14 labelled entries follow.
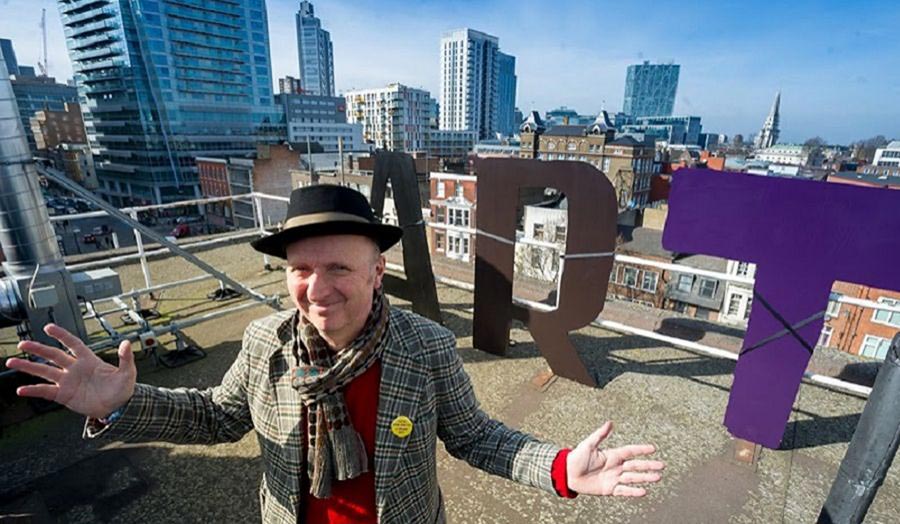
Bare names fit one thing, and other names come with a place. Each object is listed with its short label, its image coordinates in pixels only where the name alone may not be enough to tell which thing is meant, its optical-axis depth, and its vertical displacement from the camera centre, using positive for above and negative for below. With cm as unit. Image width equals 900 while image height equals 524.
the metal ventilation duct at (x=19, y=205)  337 -56
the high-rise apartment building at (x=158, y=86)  5819 +754
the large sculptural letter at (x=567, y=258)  377 -107
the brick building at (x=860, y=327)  2050 -902
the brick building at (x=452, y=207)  3095 -493
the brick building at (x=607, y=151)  5050 -103
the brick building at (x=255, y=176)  3662 -335
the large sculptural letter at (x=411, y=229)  497 -104
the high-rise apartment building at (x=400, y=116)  9588 +588
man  152 -102
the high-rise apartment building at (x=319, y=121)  7938 +376
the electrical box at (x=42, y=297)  359 -136
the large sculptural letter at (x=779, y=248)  272 -72
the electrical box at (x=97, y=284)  409 -143
